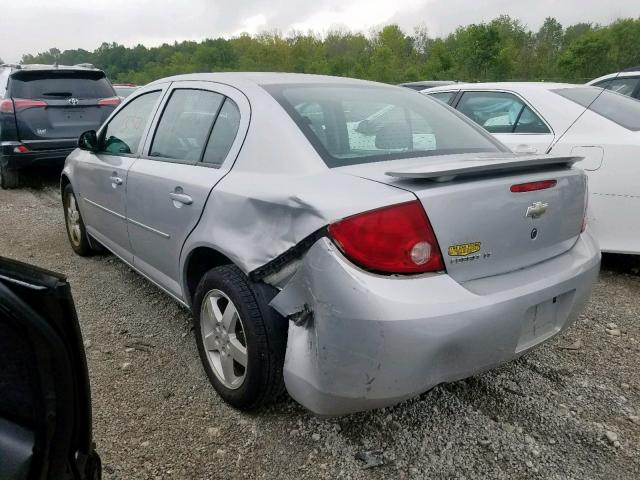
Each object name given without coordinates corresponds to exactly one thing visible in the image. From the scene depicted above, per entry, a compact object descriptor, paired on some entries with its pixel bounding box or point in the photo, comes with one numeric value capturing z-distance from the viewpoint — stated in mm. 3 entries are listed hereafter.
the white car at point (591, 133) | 3549
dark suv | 6863
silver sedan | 1729
